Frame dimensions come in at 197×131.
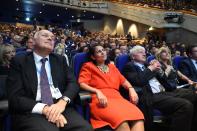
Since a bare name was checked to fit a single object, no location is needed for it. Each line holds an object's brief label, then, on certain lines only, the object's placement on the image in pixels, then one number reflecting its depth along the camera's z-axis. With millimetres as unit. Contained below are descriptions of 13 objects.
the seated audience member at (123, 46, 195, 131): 1672
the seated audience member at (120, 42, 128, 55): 3289
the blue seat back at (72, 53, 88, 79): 1682
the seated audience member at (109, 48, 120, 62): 2975
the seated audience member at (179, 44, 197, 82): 2092
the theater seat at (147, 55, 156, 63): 1981
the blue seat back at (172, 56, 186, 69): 2149
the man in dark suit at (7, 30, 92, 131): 1234
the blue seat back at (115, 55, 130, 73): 1844
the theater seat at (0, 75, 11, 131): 1350
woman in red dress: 1423
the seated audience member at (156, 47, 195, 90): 1887
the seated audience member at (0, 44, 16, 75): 1757
